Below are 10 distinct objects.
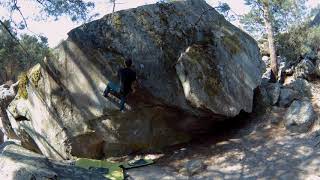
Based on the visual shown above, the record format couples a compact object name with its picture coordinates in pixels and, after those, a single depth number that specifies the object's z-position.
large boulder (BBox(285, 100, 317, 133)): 10.30
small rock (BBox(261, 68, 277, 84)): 15.00
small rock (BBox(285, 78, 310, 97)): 12.87
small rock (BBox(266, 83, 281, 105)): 12.16
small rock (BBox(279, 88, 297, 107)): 11.97
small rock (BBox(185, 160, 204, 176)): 9.19
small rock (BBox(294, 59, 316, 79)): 16.00
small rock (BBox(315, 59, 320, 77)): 16.19
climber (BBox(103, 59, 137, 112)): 9.62
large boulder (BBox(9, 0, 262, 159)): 10.30
